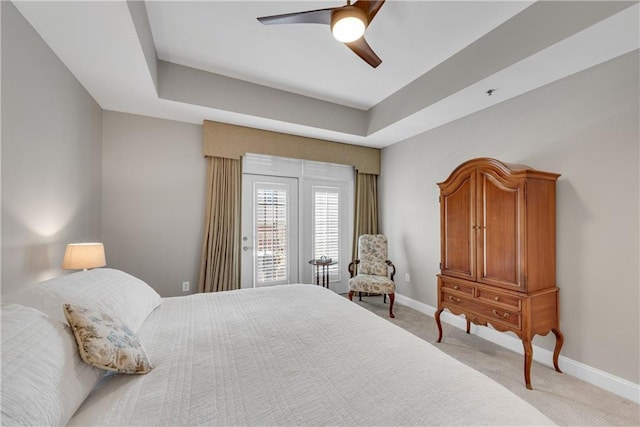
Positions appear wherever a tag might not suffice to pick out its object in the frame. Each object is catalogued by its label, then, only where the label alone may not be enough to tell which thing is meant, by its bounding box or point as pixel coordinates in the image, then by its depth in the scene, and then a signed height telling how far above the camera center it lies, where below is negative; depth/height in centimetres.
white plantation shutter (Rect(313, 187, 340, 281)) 448 -9
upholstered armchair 401 -64
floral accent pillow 101 -49
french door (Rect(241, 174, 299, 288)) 393 -18
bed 82 -60
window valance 356 +107
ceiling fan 165 +128
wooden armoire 226 -28
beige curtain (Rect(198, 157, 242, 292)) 353 -13
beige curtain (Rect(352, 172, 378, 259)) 466 +21
